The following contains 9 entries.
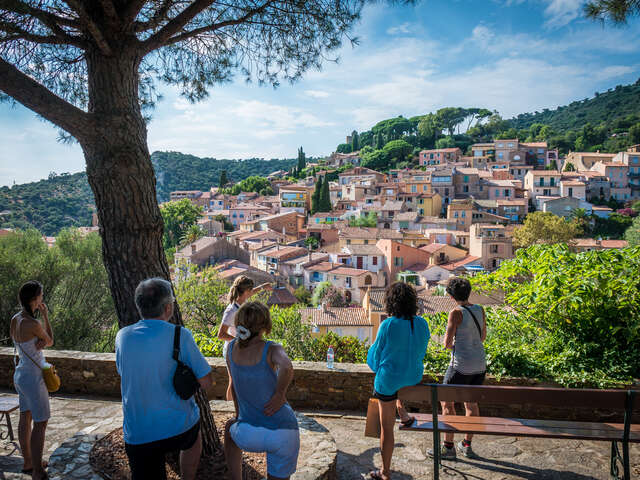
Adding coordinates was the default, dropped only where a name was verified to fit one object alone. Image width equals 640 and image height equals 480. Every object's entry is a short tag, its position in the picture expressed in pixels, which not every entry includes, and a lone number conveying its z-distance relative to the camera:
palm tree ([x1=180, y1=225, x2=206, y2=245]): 49.75
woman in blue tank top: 2.20
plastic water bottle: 4.30
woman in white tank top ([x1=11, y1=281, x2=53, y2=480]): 2.98
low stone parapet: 4.11
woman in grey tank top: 3.25
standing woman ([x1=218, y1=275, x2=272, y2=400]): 3.68
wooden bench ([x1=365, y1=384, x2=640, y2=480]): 2.76
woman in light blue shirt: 2.90
